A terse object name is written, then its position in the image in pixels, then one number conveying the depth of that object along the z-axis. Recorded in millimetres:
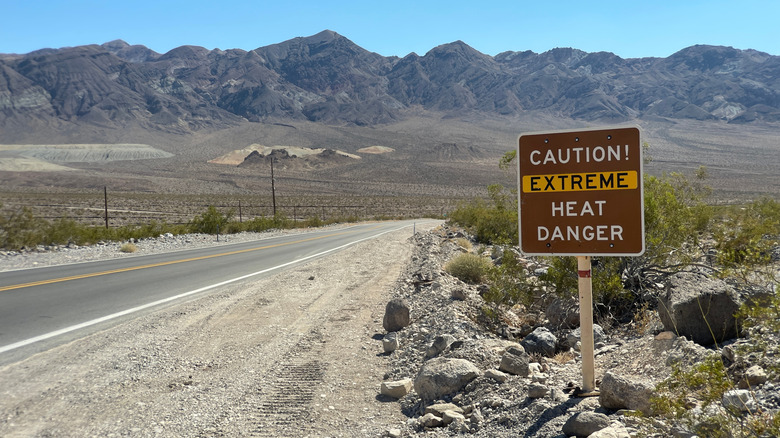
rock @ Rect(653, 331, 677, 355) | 5073
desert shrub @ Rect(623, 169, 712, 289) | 7492
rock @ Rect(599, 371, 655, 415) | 3953
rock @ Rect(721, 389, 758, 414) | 3539
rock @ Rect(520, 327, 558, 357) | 6215
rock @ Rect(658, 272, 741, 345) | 5164
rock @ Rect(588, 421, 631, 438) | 3576
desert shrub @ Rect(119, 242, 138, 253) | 22391
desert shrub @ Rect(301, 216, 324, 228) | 46441
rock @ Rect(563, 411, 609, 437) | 3787
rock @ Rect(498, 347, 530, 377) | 5297
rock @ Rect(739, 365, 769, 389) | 3956
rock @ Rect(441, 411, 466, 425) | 4734
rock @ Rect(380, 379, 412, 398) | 5676
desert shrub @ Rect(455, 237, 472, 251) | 19798
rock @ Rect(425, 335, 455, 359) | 6508
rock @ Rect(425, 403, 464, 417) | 4922
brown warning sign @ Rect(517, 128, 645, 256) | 4145
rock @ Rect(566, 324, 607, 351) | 6371
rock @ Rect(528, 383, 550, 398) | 4621
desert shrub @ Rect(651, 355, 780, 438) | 3188
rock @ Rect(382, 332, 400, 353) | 7340
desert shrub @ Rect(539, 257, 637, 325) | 7141
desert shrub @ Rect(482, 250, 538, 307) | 7863
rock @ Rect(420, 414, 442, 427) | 4746
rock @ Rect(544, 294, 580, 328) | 7200
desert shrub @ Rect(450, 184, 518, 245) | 8953
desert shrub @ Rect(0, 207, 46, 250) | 21781
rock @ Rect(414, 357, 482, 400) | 5320
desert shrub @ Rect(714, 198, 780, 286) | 5302
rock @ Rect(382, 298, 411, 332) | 8258
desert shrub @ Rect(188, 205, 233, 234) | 34062
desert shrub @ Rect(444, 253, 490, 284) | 12117
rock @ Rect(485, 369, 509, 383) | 5180
